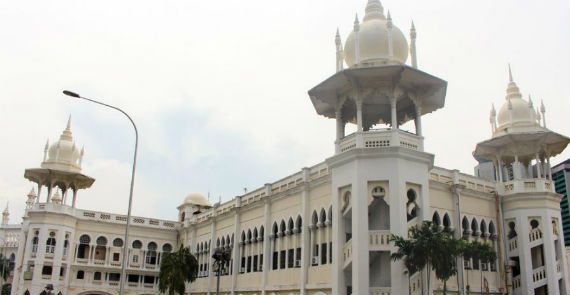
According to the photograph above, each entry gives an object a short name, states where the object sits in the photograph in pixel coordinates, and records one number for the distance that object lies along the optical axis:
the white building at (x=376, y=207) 21.30
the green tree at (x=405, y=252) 19.20
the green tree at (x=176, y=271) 31.77
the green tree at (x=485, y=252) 21.27
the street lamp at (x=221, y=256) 22.42
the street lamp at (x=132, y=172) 18.50
